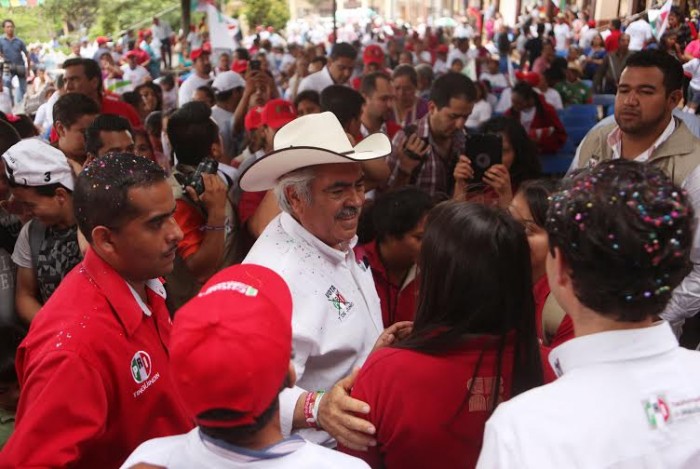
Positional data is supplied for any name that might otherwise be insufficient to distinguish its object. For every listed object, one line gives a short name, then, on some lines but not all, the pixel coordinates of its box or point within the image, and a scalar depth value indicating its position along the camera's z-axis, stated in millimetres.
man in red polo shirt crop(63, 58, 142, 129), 5086
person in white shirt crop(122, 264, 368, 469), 1123
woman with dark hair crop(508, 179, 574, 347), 2229
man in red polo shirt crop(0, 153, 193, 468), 1521
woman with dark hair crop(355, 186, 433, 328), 2910
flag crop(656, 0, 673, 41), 5570
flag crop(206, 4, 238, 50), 7285
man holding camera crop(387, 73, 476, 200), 4254
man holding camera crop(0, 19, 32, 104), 10683
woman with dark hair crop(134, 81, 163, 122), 7234
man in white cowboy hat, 2018
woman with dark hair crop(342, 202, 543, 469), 1550
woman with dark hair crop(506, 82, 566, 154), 6477
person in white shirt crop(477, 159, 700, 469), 1155
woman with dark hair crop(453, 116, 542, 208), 4203
